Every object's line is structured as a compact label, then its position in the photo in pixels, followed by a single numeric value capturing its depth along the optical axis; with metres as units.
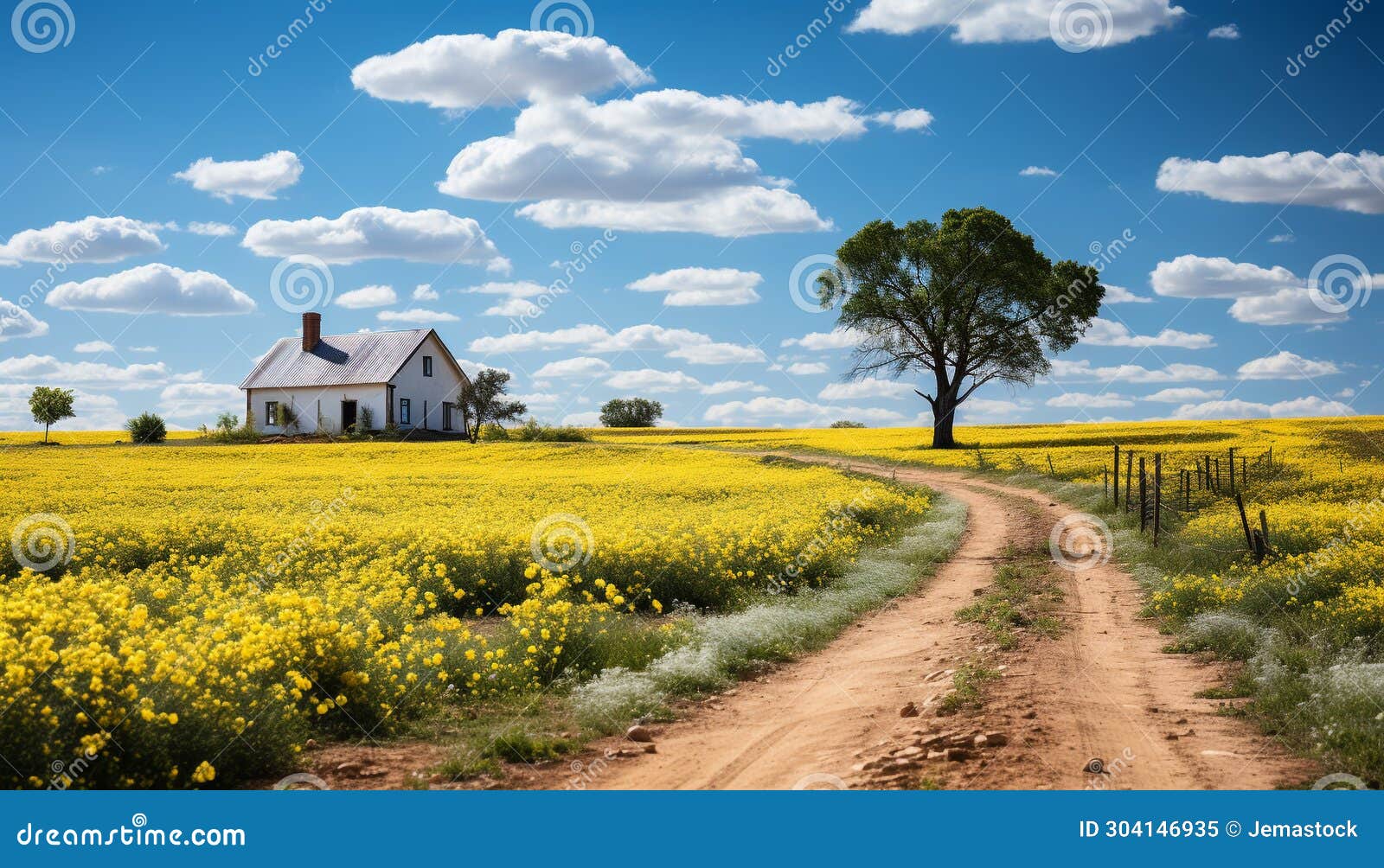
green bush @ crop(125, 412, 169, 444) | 58.13
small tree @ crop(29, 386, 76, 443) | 67.31
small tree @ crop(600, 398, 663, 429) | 112.44
